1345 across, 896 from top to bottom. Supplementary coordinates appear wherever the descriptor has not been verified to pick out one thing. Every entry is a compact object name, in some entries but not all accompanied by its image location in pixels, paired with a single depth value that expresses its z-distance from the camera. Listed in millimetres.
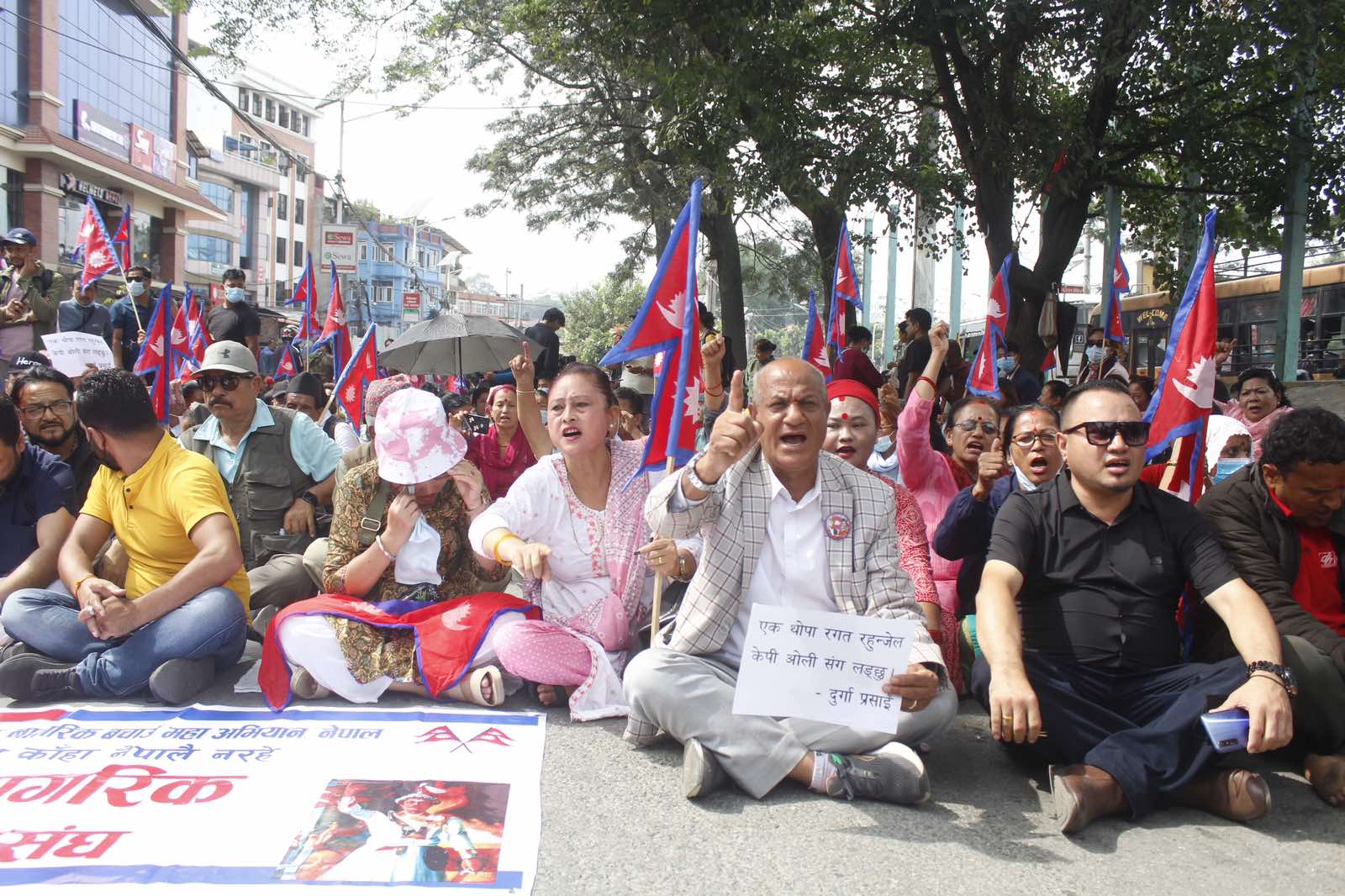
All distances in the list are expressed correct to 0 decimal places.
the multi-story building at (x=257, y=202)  51219
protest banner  2682
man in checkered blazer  3203
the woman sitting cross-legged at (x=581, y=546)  3996
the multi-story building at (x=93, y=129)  25734
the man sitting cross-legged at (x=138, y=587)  3939
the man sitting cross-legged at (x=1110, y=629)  3098
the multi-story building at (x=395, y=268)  71394
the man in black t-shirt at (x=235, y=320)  10375
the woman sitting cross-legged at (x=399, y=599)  3998
